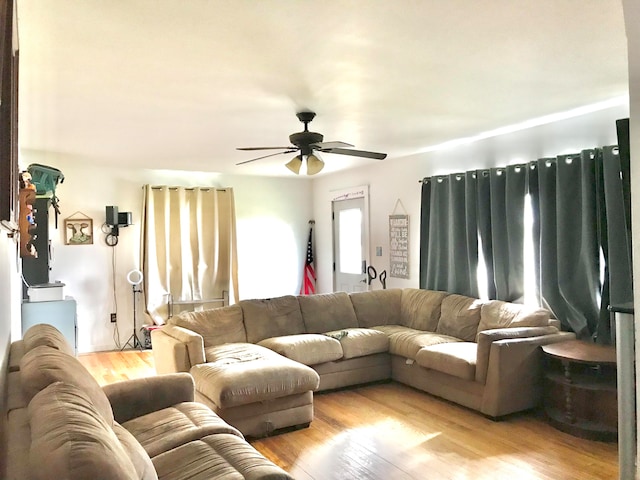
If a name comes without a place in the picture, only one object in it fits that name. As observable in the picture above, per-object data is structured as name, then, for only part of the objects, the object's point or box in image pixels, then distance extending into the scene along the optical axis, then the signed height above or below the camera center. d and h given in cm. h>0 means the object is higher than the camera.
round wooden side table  347 -101
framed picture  622 +40
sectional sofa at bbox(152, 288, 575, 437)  360 -79
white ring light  652 -21
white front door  701 +14
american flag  799 -34
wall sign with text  617 +10
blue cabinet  461 -48
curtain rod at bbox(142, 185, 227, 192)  670 +97
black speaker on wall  621 +57
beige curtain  663 +18
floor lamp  653 -38
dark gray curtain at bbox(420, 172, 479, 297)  512 +18
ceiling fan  379 +81
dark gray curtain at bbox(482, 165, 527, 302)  466 +21
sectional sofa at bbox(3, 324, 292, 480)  114 -50
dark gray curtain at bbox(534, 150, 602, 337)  404 +8
